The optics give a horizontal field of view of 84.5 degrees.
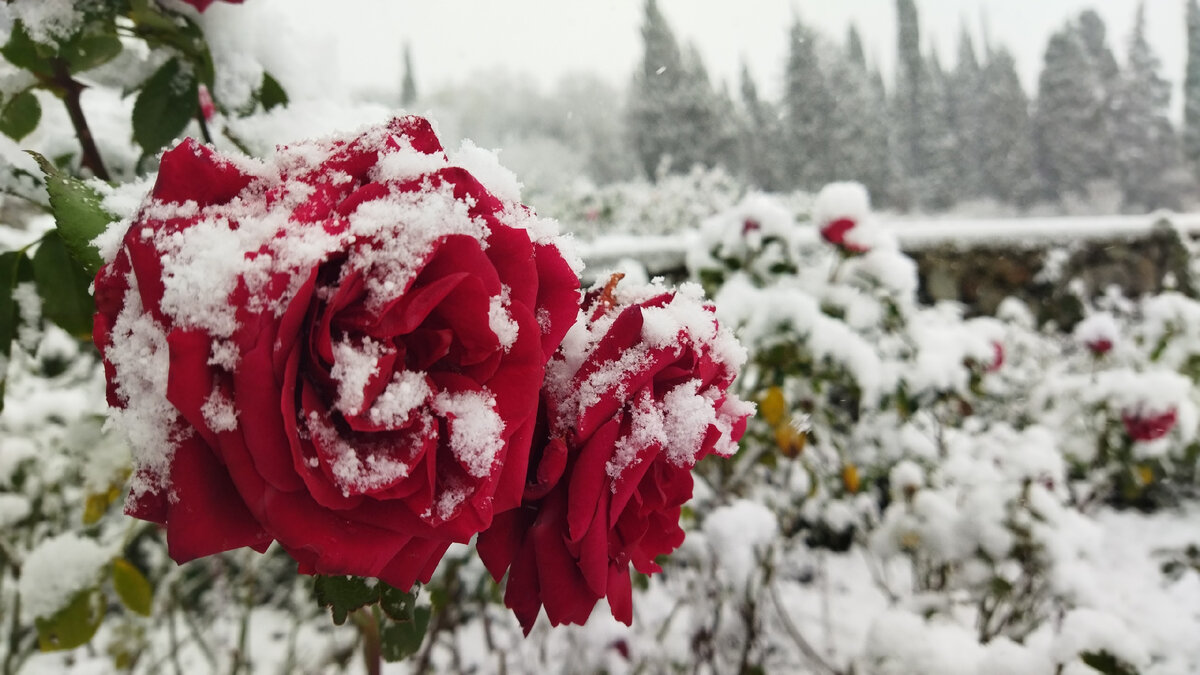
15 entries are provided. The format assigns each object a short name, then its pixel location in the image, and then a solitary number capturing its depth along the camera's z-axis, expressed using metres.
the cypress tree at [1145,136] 22.17
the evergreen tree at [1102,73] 22.61
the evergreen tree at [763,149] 22.08
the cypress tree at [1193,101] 22.78
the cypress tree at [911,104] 26.28
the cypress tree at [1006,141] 23.05
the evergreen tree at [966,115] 24.73
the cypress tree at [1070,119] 22.42
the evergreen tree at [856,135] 21.31
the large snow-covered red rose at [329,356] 0.25
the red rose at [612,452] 0.31
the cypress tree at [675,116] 16.56
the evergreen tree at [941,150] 24.64
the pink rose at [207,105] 0.73
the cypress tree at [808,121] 19.41
